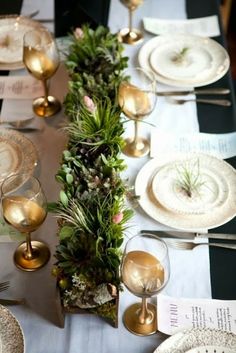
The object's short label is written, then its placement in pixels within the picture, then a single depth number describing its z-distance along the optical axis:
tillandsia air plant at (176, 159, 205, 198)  1.24
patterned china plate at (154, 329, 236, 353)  0.95
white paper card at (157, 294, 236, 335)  1.02
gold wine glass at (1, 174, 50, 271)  1.06
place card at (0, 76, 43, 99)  1.56
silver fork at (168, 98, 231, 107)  1.49
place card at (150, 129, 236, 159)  1.37
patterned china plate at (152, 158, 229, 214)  1.22
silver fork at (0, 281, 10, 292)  1.10
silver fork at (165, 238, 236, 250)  1.16
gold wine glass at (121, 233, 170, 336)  0.95
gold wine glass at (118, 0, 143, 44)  1.70
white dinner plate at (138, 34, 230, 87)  1.57
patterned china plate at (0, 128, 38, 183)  1.31
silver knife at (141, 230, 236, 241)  1.17
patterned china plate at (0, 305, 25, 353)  0.96
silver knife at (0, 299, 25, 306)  1.07
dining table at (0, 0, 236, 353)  1.02
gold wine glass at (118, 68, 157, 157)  1.32
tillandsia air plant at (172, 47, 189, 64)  1.60
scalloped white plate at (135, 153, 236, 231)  1.19
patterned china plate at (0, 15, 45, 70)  1.65
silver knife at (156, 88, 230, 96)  1.52
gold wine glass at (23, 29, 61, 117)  1.42
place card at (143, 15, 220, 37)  1.75
